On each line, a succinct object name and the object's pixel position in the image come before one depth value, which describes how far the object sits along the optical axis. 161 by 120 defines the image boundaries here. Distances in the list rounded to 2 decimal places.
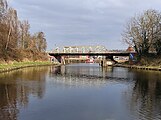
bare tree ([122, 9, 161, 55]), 48.72
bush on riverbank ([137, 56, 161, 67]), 47.30
